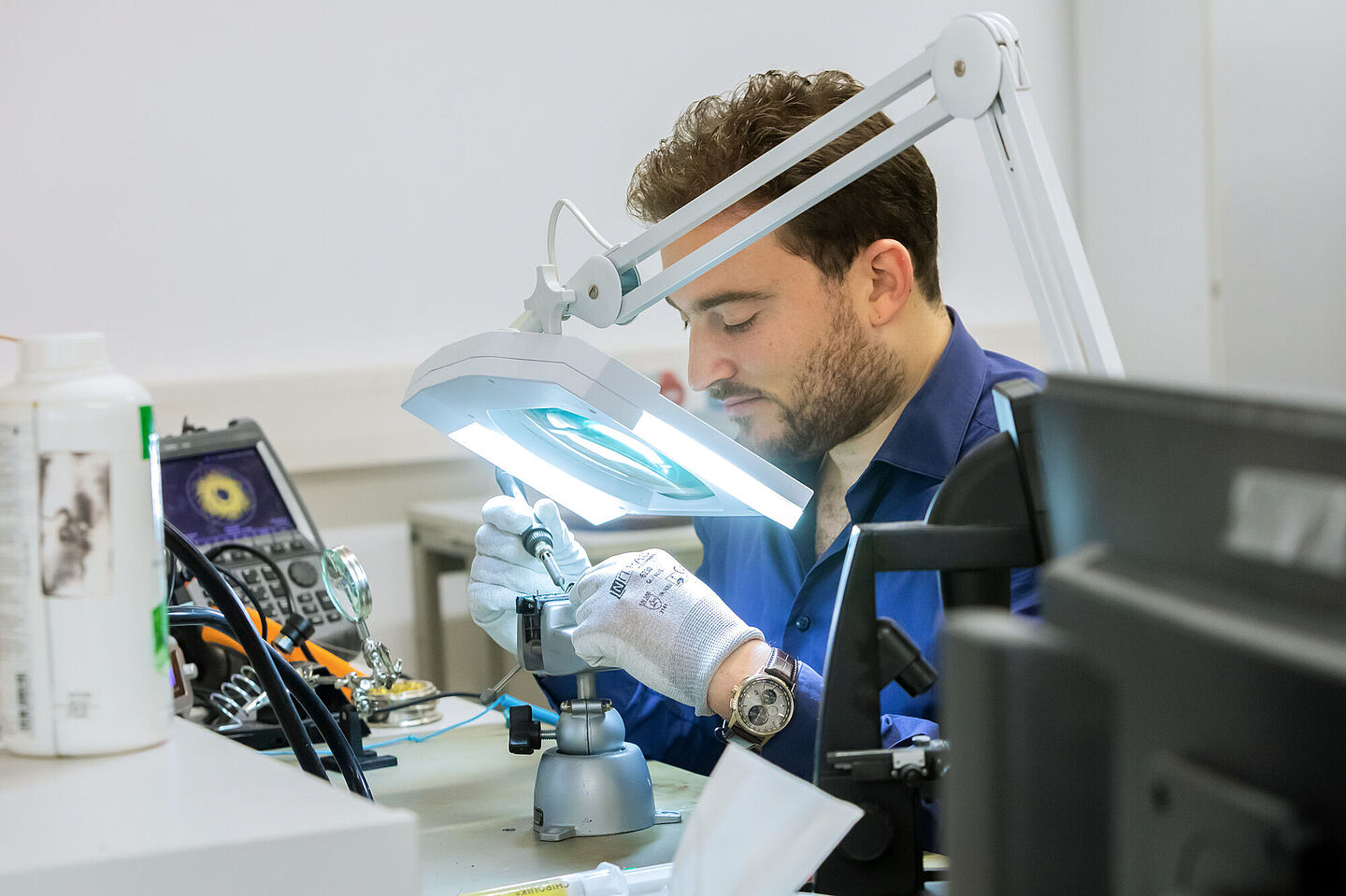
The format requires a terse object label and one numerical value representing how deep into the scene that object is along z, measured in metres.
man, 1.42
